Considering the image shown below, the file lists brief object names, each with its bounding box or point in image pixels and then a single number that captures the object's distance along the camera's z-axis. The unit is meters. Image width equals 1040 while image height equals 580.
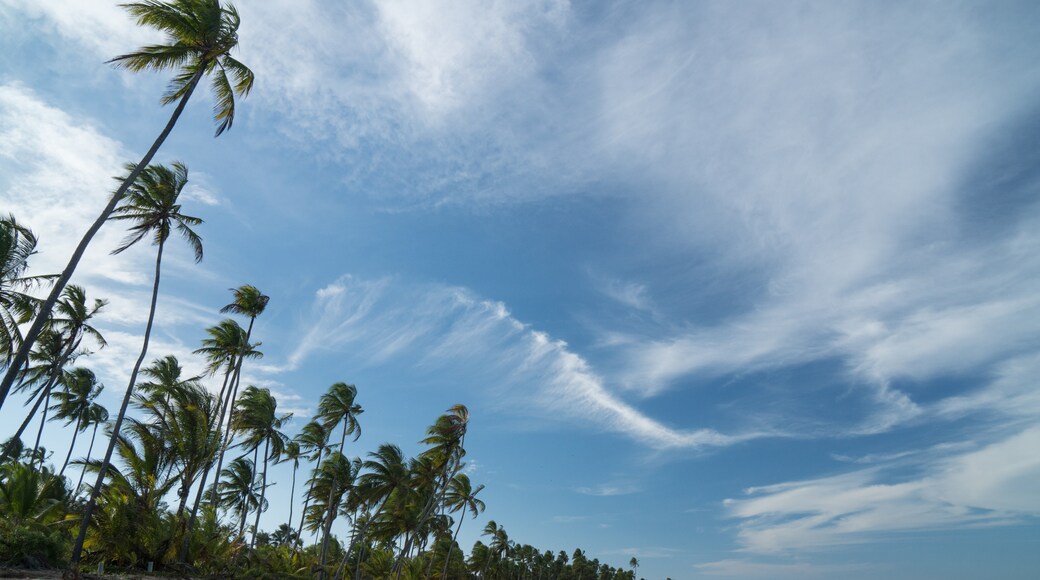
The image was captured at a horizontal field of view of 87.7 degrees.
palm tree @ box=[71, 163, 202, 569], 19.91
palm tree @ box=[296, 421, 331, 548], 41.97
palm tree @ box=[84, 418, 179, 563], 20.56
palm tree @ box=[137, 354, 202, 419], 23.62
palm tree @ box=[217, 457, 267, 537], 37.50
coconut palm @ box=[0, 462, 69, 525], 22.75
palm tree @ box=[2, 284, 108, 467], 27.91
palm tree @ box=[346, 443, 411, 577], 37.50
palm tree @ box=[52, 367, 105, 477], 38.16
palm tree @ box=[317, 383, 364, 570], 41.38
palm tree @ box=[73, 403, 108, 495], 41.91
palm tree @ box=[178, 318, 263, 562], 32.97
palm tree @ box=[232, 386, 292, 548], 33.22
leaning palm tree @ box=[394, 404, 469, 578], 40.16
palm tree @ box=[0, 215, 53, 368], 16.75
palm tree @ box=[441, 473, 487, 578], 51.16
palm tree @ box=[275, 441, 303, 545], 46.69
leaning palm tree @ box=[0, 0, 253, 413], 15.29
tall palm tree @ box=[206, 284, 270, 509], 33.38
